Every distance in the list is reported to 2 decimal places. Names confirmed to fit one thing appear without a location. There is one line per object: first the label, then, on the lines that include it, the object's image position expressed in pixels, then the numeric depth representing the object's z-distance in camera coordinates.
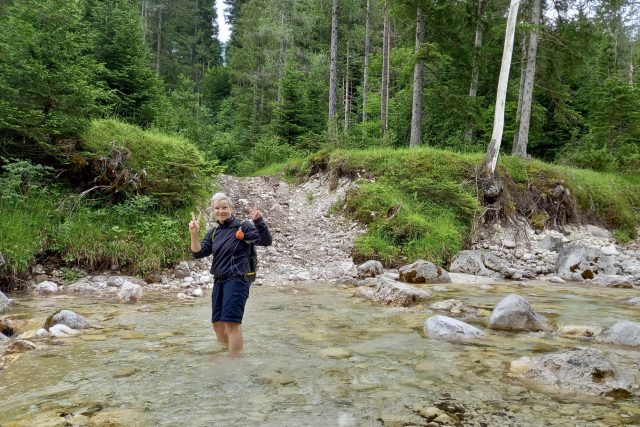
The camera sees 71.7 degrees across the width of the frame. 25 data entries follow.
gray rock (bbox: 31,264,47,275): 9.02
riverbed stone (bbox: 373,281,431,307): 8.13
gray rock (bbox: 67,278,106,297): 8.57
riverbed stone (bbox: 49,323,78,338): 5.68
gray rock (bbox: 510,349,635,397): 4.12
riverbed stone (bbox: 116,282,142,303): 8.08
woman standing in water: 5.12
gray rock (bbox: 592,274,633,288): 10.59
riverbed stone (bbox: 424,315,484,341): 5.91
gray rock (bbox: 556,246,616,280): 11.75
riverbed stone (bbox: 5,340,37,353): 5.03
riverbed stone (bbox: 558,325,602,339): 6.11
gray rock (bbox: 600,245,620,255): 14.59
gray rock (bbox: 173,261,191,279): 10.00
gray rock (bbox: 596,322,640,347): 5.64
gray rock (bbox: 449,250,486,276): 11.90
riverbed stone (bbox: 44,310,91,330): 6.01
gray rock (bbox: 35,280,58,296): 8.36
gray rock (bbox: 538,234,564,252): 14.33
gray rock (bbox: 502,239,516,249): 14.26
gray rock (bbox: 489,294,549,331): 6.46
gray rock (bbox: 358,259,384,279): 11.07
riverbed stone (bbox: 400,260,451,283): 10.46
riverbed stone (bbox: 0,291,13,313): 7.11
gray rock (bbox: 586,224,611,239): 16.61
